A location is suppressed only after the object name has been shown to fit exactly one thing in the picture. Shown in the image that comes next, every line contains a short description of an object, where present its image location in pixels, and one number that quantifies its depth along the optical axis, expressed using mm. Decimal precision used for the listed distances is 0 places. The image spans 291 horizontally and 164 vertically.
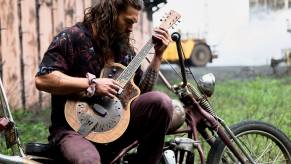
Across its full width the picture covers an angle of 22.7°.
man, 3646
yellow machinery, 20141
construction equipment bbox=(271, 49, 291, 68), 18267
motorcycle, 4219
